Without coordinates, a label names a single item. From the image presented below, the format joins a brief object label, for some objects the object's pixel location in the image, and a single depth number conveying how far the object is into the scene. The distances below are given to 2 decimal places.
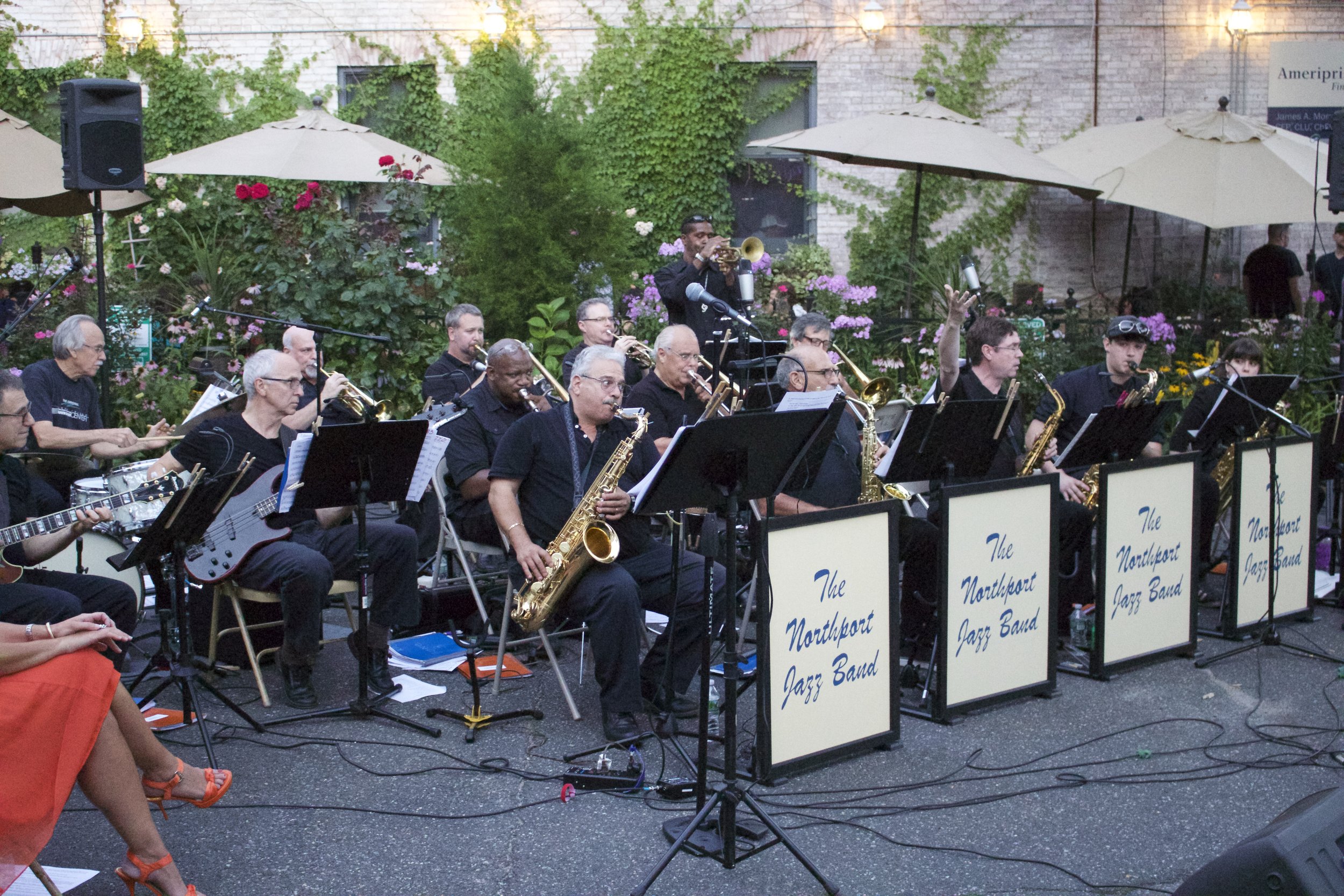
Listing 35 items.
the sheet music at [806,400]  4.65
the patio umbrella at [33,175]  8.17
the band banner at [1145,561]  5.49
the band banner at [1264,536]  6.14
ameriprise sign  13.49
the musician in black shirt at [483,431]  5.97
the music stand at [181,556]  4.46
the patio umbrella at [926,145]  9.58
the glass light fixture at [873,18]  12.99
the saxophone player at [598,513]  4.92
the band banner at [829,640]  4.20
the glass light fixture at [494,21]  12.70
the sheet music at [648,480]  3.61
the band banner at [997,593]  4.95
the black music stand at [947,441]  5.12
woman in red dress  3.17
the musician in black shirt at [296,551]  5.17
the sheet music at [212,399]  5.72
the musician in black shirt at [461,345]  7.49
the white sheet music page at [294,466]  4.64
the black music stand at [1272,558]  6.10
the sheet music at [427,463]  5.14
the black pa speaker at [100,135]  7.24
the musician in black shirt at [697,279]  7.63
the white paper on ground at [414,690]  5.41
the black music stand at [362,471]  4.75
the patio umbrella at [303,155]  9.59
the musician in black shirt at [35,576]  4.48
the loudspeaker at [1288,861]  2.42
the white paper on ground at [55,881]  3.48
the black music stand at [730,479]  3.67
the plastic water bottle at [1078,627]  6.19
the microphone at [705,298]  4.38
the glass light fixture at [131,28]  12.80
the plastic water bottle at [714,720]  4.87
